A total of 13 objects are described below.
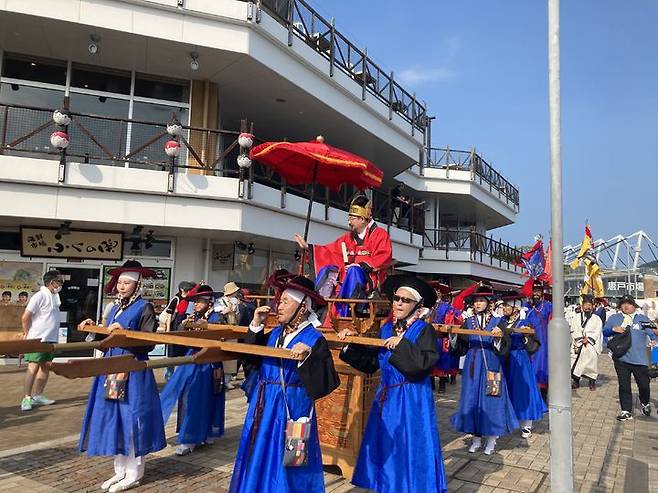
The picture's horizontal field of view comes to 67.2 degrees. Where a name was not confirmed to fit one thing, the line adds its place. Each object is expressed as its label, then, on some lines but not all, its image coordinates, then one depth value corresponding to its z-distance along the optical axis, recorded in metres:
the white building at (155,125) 10.35
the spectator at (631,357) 8.52
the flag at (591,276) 14.23
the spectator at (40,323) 7.55
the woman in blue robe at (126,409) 4.53
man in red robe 5.91
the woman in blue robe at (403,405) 3.74
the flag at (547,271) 9.52
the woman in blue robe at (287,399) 3.26
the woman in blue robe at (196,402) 5.73
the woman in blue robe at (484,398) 6.07
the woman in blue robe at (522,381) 7.06
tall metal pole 3.64
